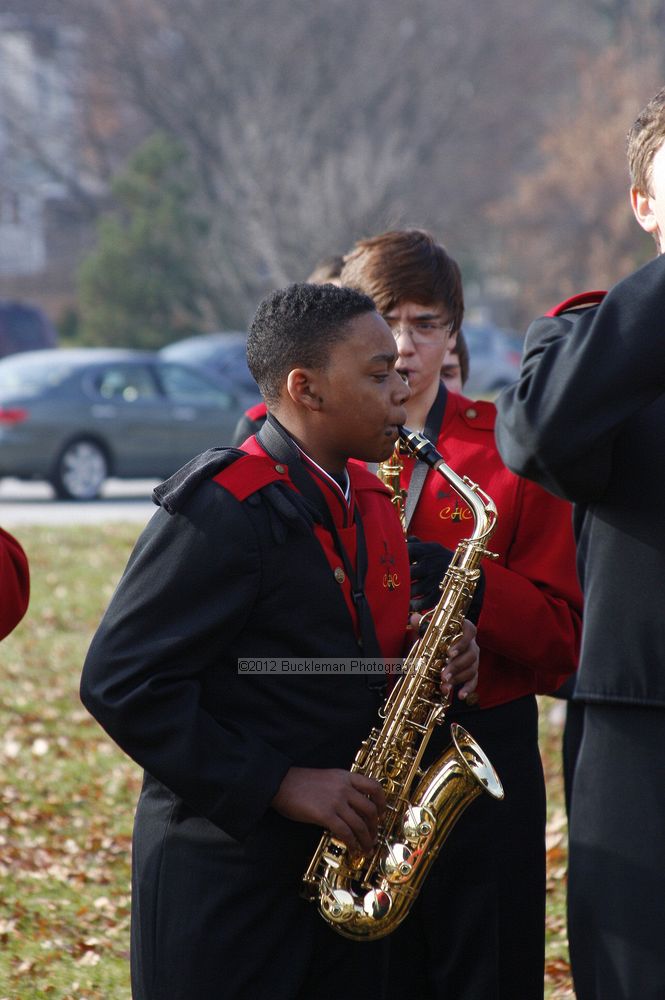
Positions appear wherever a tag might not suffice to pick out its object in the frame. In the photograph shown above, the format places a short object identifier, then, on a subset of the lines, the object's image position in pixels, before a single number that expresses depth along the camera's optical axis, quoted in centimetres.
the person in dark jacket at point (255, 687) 521
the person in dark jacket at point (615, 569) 453
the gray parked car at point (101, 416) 3102
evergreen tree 6291
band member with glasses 627
